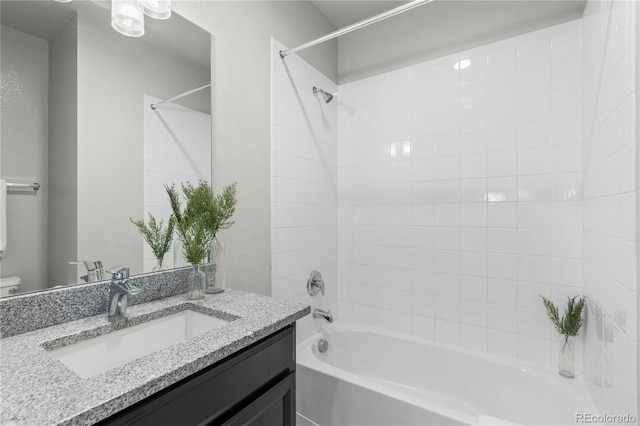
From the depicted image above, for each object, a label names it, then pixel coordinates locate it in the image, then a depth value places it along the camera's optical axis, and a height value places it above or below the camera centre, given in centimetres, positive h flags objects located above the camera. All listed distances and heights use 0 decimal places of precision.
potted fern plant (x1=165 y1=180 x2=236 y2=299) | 125 -4
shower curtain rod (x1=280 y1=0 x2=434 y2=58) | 146 +97
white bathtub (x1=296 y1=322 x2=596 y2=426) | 149 -97
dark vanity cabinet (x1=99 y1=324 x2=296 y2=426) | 68 -47
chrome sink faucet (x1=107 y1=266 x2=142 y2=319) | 100 -25
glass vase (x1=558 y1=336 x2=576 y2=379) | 168 -80
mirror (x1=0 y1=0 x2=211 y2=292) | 92 +28
